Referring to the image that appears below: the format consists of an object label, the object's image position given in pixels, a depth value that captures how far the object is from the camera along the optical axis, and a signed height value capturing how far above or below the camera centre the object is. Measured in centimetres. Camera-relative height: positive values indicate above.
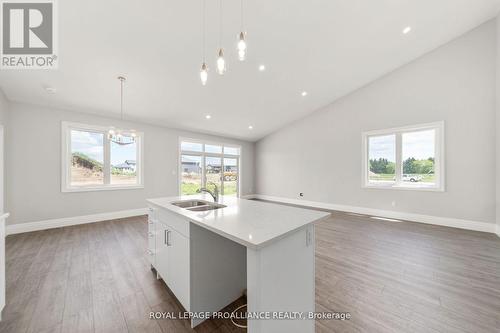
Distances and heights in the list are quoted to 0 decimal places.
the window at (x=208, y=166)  634 -2
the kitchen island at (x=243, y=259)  107 -72
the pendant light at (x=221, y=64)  162 +89
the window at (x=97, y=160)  428 +13
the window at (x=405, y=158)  426 +19
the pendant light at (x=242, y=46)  151 +97
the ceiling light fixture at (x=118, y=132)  308 +56
